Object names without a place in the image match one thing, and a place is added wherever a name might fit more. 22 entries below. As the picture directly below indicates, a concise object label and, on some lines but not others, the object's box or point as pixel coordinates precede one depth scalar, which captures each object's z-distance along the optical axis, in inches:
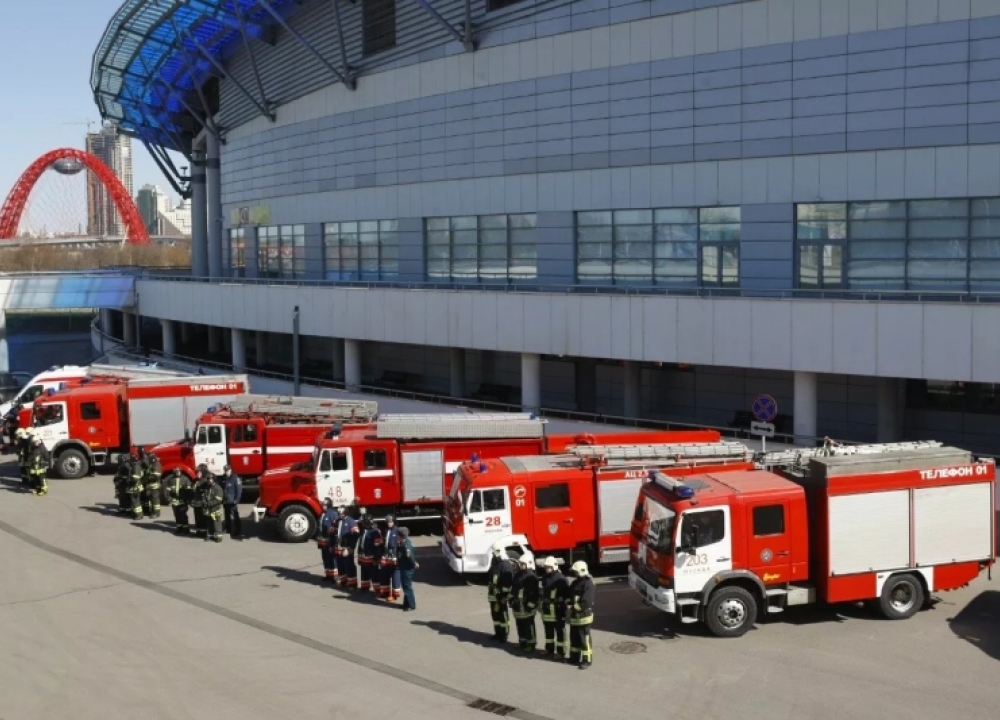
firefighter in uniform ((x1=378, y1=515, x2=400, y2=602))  674.2
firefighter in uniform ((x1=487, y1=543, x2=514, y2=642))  585.0
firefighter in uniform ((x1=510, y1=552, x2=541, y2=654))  569.6
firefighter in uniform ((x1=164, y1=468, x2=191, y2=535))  881.5
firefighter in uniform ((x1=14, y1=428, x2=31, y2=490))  1072.8
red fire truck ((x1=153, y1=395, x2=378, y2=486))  973.2
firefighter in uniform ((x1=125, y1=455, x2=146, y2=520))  940.6
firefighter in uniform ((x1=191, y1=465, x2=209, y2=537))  858.8
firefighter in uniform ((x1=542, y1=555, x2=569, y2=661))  559.5
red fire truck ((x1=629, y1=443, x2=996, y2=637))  594.5
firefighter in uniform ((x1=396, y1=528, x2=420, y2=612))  664.4
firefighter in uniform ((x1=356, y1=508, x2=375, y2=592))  691.4
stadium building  959.6
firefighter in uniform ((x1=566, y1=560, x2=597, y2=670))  547.5
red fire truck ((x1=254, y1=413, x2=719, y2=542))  841.5
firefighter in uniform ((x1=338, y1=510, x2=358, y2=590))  707.4
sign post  863.7
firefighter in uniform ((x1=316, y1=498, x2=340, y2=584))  723.4
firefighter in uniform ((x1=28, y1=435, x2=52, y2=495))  1040.2
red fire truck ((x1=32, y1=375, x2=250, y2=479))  1112.2
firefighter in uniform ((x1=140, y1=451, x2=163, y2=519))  940.0
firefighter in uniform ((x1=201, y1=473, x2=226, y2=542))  853.2
